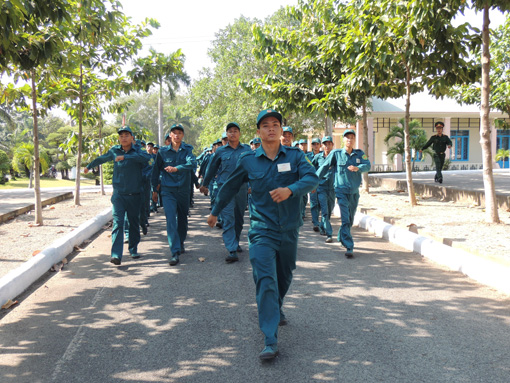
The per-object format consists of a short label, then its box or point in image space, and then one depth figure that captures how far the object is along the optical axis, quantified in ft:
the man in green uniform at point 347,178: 24.86
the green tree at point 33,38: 17.38
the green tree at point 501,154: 103.03
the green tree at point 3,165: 98.66
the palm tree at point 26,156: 87.79
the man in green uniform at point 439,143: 48.55
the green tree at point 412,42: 29.04
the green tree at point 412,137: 86.63
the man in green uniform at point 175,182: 24.21
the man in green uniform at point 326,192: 30.27
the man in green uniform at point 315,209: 33.19
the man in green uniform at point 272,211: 12.78
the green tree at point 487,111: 28.78
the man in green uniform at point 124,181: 23.68
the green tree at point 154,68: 44.83
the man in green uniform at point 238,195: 24.70
